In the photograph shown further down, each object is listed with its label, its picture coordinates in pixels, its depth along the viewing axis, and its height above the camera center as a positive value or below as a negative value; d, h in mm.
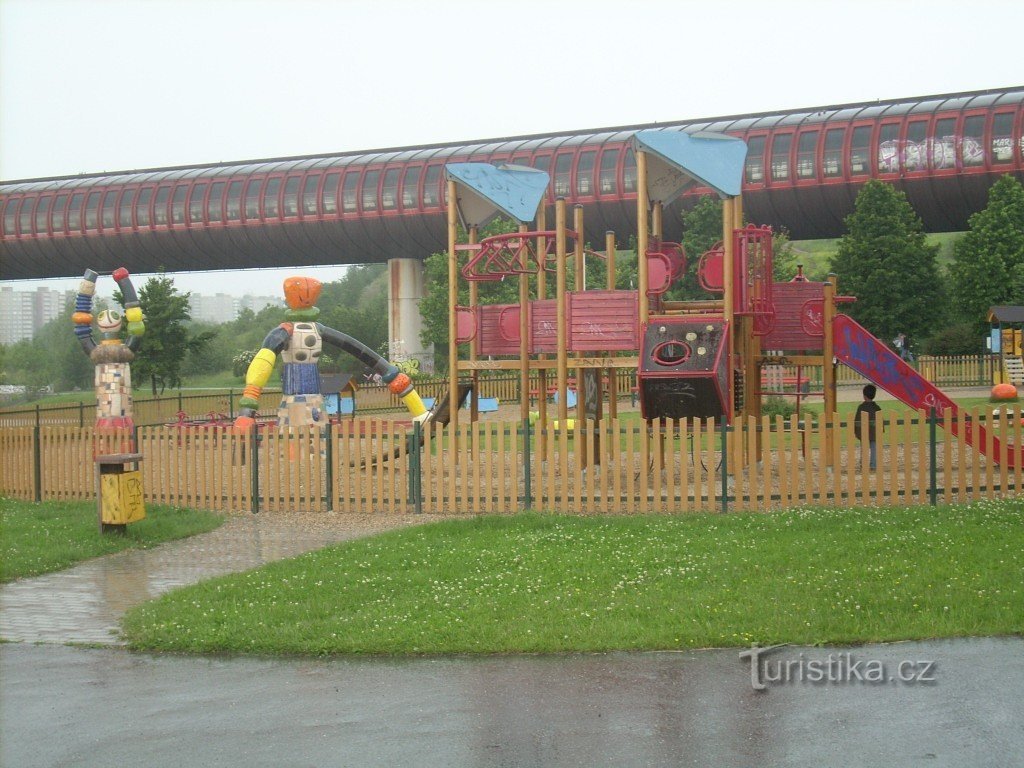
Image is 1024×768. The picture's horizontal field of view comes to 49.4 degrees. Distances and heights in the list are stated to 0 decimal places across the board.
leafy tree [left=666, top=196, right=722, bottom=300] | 42125 +5456
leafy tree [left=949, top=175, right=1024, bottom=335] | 40062 +4413
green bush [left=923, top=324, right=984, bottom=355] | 44500 +1330
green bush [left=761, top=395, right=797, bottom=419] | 25922 -740
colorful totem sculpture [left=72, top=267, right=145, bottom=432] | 24969 +888
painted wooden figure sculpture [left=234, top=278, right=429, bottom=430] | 18344 +342
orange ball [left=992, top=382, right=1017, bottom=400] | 29641 -488
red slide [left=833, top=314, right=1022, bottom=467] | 17547 +142
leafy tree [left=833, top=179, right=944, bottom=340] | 40750 +4095
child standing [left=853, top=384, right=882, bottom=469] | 16516 -418
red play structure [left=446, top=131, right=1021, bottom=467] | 15039 +964
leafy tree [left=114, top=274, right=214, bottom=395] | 45781 +2225
